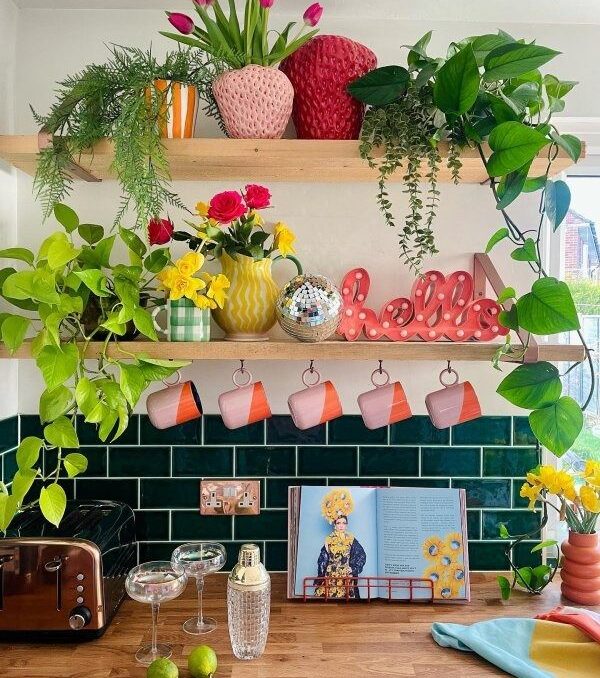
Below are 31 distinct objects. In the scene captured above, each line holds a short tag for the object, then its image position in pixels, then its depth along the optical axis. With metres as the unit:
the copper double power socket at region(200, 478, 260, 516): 1.75
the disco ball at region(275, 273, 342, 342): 1.44
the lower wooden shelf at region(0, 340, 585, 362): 1.43
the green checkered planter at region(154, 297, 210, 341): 1.46
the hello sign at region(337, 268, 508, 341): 1.58
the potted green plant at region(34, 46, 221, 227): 1.34
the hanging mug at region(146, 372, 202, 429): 1.56
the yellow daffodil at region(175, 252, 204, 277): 1.42
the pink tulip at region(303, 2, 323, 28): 1.39
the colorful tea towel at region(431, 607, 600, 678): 1.29
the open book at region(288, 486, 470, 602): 1.60
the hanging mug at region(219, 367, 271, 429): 1.57
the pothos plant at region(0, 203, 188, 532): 1.40
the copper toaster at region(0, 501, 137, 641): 1.36
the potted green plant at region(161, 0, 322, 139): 1.38
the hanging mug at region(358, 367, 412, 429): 1.58
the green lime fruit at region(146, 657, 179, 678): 1.21
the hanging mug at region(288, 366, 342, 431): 1.56
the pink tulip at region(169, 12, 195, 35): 1.38
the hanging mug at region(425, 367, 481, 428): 1.57
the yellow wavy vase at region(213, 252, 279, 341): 1.52
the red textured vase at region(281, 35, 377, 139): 1.45
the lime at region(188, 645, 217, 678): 1.25
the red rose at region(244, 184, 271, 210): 1.49
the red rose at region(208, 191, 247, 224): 1.43
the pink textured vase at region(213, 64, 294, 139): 1.38
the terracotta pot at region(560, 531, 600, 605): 1.58
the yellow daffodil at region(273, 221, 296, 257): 1.53
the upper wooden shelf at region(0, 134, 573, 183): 1.39
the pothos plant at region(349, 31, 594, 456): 1.31
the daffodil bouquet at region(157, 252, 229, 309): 1.42
